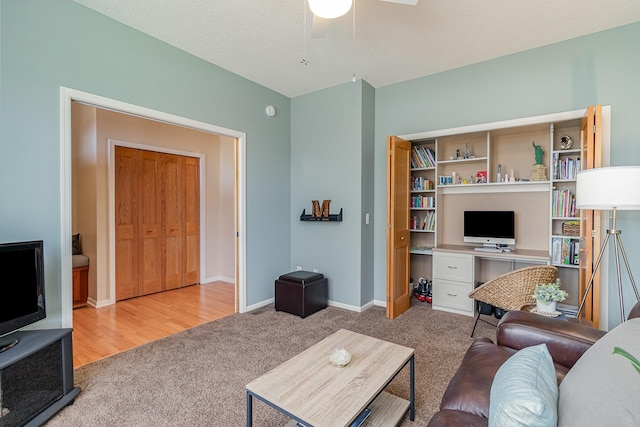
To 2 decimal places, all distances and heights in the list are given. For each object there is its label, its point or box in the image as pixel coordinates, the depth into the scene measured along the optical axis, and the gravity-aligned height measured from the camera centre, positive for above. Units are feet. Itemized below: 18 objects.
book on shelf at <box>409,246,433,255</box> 12.83 -1.71
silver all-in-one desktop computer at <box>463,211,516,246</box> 11.66 -0.69
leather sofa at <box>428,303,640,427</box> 4.04 -2.51
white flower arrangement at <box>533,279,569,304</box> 7.77 -2.15
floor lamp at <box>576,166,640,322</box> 6.39 +0.46
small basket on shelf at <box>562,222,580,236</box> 10.45 -0.65
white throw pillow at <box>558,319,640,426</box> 2.41 -1.60
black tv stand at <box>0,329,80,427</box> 5.30 -3.14
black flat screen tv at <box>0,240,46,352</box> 5.83 -1.49
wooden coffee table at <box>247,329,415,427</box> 4.27 -2.76
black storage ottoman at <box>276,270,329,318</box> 11.43 -3.19
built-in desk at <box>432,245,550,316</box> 11.32 -2.40
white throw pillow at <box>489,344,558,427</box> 2.79 -1.84
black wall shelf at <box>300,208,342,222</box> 12.43 -0.30
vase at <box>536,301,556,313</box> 7.91 -2.53
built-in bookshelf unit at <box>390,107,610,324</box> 10.45 +0.97
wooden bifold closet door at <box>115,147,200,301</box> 13.58 -0.53
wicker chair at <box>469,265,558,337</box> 8.67 -2.28
